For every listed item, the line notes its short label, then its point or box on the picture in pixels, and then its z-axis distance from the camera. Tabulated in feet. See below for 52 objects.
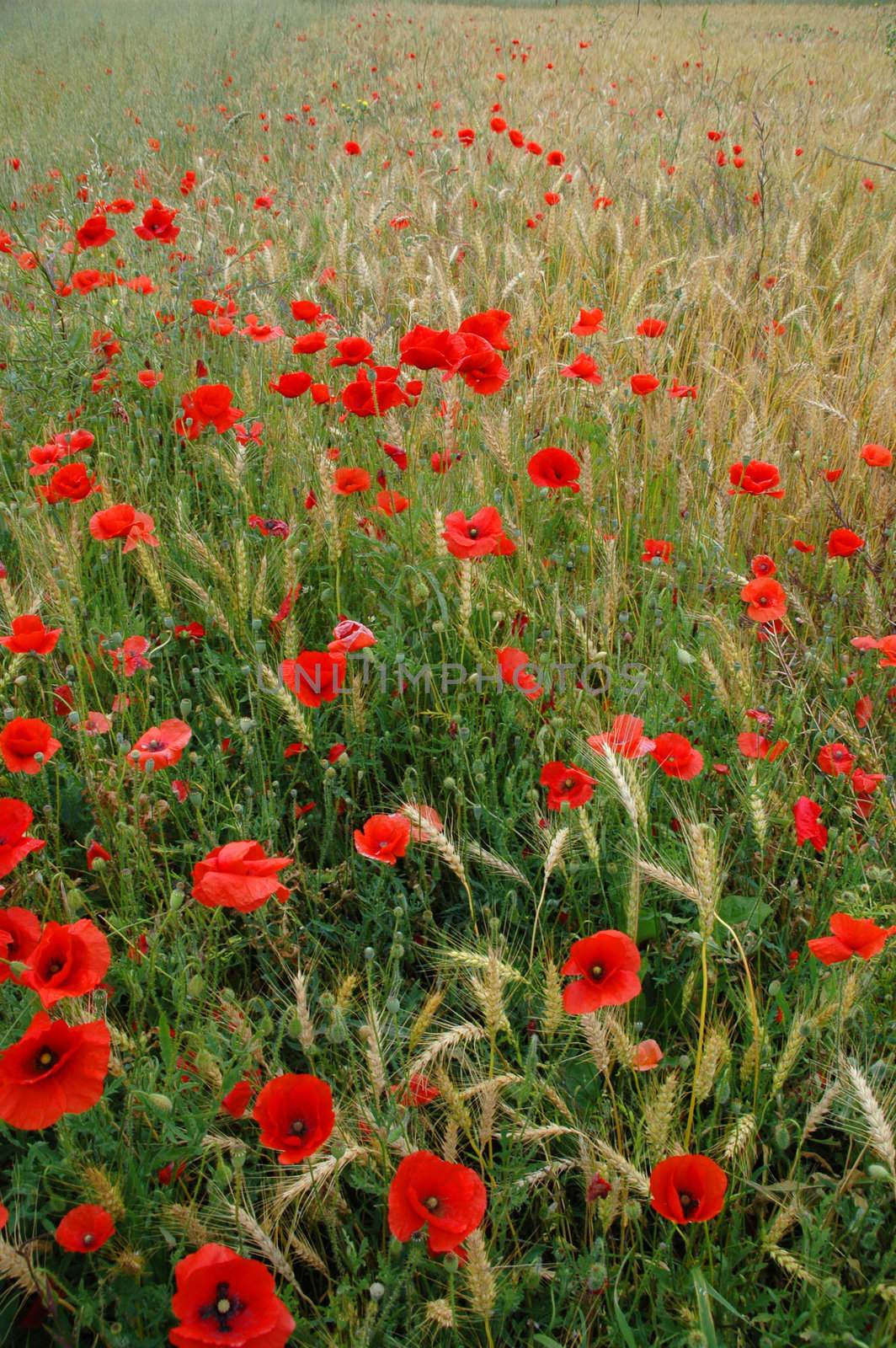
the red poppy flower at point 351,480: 6.21
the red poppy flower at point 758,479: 6.29
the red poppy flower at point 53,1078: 2.96
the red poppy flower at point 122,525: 5.55
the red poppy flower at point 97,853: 4.94
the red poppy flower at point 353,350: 6.73
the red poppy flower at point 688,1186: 3.09
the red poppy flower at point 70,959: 3.26
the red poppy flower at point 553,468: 6.22
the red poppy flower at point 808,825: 4.65
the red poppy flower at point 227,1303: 2.69
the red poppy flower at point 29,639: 4.86
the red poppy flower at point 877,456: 6.65
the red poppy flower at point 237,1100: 3.65
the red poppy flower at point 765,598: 5.35
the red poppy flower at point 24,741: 4.32
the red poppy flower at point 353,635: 4.74
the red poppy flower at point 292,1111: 3.24
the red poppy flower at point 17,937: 3.68
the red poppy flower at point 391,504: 6.49
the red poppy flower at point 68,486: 5.77
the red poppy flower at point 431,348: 5.70
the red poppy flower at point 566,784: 4.56
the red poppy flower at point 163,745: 4.45
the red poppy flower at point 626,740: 4.27
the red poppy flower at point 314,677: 5.01
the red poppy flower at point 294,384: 6.79
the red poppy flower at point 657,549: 6.67
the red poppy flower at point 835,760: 5.13
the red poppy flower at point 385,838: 4.09
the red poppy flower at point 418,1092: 3.68
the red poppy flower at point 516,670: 5.44
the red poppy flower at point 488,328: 6.13
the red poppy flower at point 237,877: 3.35
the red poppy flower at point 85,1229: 3.10
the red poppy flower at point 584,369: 6.97
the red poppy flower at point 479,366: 5.74
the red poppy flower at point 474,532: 4.90
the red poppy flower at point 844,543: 5.90
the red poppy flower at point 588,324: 7.54
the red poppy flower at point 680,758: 4.80
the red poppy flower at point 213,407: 6.73
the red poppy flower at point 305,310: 8.02
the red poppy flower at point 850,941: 3.56
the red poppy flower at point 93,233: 7.79
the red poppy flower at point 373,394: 6.41
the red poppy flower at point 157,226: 8.79
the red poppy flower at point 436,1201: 2.97
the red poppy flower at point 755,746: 4.83
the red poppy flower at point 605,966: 3.43
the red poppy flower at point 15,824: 4.06
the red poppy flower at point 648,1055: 3.76
